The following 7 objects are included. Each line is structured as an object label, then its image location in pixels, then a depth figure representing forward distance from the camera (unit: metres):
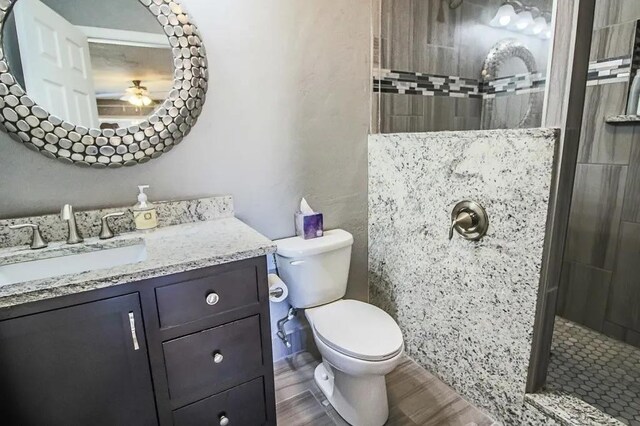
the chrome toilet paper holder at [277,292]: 1.49
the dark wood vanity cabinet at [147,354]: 0.90
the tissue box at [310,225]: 1.70
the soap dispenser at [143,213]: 1.34
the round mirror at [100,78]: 1.16
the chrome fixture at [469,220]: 1.41
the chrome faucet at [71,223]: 1.20
